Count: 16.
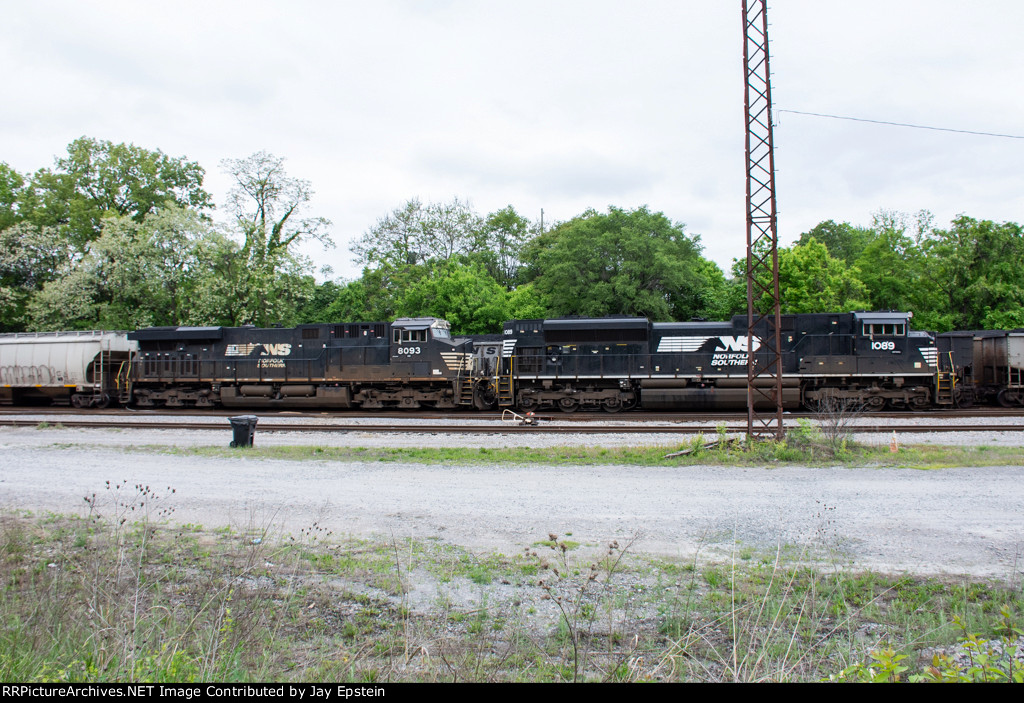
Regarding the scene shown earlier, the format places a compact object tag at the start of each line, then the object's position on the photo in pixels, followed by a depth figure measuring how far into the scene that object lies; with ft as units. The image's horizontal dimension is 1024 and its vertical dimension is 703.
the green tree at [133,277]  118.32
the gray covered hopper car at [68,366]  86.48
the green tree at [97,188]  140.15
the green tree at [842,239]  188.65
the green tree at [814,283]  113.70
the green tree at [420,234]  164.76
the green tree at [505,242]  174.70
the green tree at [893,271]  127.44
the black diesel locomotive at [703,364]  71.67
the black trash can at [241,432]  48.55
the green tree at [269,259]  113.70
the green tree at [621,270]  116.57
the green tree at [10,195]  139.72
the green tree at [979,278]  106.52
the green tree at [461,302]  120.47
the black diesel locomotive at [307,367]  78.28
